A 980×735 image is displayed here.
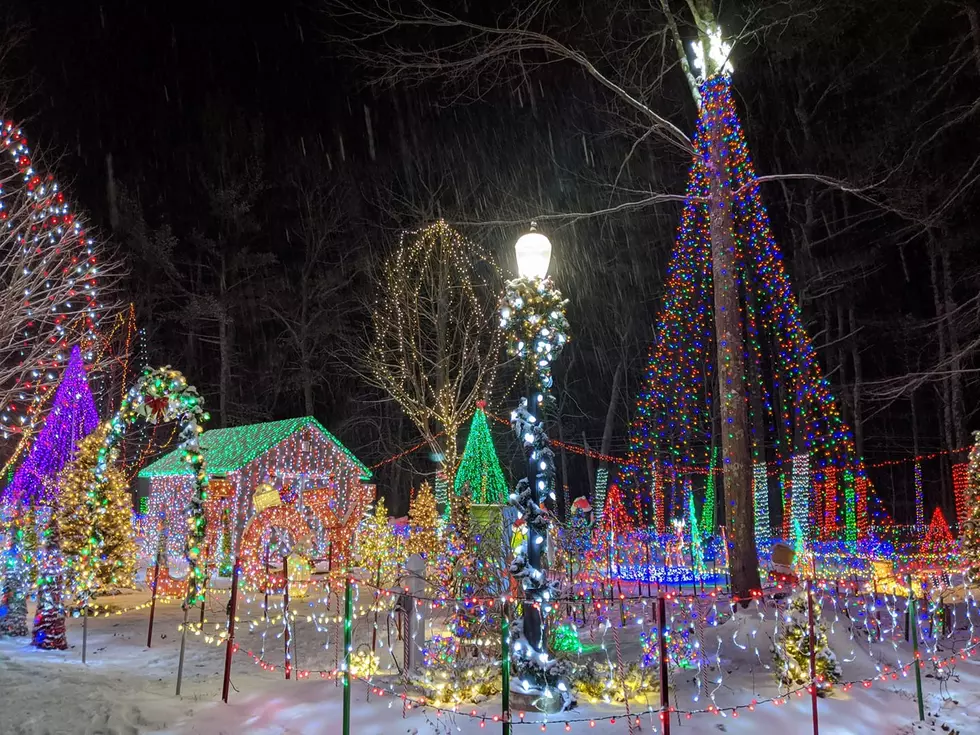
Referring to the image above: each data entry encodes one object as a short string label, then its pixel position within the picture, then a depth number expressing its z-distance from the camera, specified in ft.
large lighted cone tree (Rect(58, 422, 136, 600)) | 32.91
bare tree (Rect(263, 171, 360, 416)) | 94.32
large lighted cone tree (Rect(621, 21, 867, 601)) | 35.68
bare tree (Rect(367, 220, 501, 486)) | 62.64
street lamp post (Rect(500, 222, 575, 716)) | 21.56
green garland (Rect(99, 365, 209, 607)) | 31.19
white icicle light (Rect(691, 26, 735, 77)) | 38.06
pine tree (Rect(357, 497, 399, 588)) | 48.46
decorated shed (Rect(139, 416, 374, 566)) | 60.18
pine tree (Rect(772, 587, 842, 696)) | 23.54
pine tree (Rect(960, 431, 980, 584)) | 38.04
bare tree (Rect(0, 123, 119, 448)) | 40.68
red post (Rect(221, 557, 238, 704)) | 22.80
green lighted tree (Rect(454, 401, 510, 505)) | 55.72
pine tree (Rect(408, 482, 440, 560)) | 50.90
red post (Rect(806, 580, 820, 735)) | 19.35
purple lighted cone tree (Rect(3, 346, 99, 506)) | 48.57
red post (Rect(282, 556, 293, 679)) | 25.31
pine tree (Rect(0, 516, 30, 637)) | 34.78
